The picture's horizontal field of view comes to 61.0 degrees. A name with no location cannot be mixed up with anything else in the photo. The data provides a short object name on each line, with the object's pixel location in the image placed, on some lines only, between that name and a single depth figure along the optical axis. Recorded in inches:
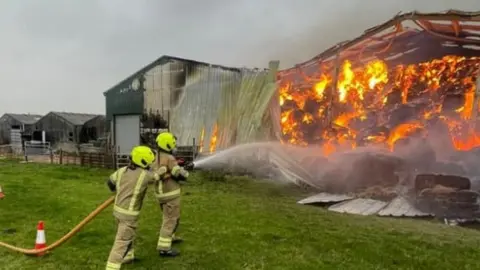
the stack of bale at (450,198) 401.7
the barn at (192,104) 747.4
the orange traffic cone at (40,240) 244.1
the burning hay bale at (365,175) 507.1
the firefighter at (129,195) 201.8
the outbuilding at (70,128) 1567.4
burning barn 514.9
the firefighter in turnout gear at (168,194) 246.4
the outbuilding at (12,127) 1801.2
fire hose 230.7
